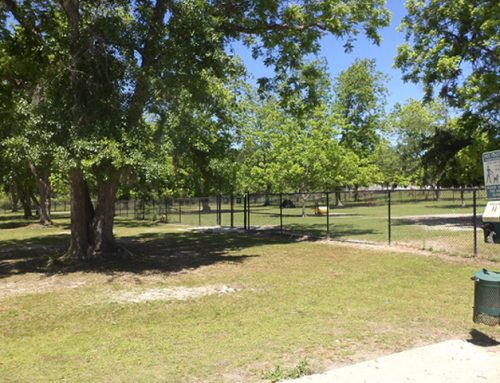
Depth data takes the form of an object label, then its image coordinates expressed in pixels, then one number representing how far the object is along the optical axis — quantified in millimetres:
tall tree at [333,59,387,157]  57188
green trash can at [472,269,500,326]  5418
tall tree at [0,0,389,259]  10836
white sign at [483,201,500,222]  5492
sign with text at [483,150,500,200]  5516
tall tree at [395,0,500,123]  17688
